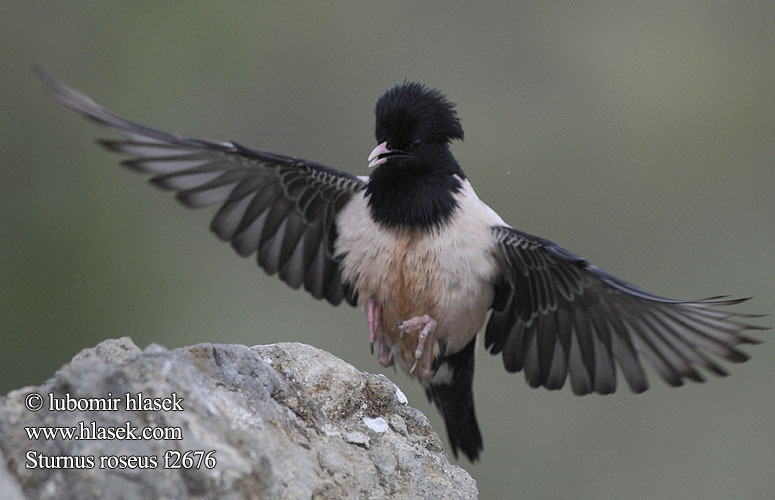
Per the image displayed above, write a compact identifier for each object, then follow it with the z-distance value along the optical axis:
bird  11.65
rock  6.68
